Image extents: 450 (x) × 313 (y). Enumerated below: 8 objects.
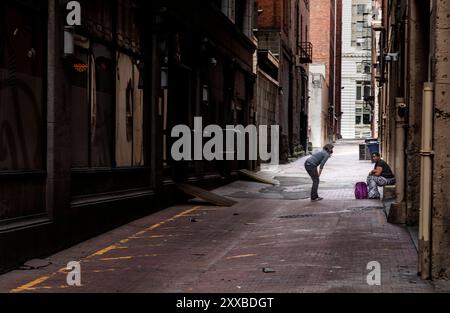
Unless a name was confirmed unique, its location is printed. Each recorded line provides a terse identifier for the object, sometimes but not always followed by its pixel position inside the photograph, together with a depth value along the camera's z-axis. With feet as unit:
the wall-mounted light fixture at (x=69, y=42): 39.24
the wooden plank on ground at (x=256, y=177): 90.86
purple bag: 67.46
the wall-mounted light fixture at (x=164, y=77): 59.77
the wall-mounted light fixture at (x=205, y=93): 74.79
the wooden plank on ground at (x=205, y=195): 62.75
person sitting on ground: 67.15
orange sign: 42.82
